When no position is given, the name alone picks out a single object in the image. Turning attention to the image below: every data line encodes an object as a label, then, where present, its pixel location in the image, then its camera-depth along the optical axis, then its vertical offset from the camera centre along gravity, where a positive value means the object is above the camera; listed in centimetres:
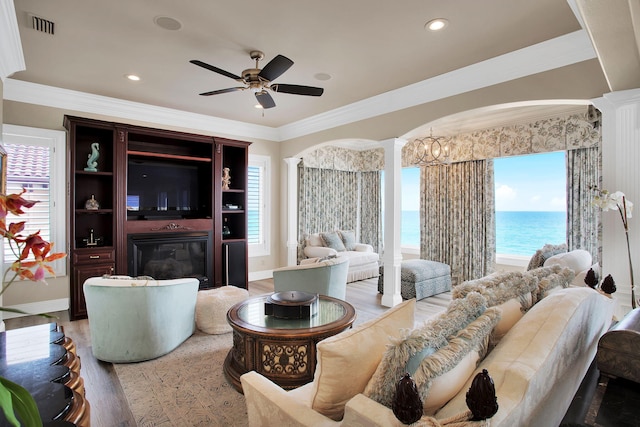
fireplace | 473 -67
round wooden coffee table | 254 -105
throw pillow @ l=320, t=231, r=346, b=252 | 691 -64
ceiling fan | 301 +126
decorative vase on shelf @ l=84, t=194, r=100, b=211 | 449 +8
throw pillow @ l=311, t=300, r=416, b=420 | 133 -62
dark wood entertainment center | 436 +18
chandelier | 567 +105
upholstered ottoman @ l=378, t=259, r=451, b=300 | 512 -108
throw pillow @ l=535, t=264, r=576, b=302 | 202 -46
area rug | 230 -140
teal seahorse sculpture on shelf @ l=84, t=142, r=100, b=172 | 452 +68
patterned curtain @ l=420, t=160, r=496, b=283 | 610 -14
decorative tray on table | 284 -82
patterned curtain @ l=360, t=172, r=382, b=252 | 810 +0
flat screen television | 500 +34
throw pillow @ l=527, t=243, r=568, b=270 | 394 -53
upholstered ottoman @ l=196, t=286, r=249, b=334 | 372 -112
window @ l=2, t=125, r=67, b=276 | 427 +47
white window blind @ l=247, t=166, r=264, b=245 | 650 +8
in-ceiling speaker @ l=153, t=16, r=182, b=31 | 282 +160
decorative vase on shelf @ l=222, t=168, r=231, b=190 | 580 +56
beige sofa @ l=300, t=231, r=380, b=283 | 652 -85
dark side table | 109 -62
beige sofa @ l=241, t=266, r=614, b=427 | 115 -60
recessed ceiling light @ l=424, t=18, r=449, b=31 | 282 +158
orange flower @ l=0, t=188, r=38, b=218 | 67 +1
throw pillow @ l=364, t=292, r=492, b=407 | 120 -52
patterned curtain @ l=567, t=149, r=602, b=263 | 502 +17
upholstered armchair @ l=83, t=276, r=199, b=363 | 288 -93
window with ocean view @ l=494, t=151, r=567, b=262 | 668 +53
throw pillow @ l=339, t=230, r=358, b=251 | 727 -65
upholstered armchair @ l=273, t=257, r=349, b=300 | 379 -76
